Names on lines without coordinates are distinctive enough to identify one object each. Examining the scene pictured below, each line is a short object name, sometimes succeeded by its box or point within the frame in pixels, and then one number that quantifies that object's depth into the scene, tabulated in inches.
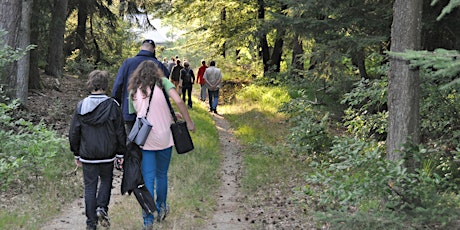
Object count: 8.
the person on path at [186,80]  771.4
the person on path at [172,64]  920.1
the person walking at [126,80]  259.0
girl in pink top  243.4
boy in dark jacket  232.5
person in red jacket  824.9
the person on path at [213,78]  763.8
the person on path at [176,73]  807.1
